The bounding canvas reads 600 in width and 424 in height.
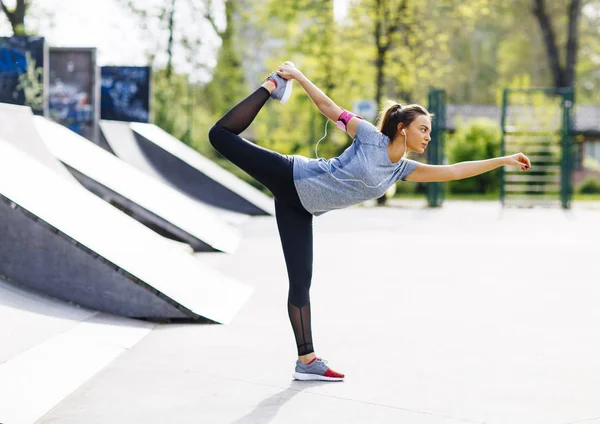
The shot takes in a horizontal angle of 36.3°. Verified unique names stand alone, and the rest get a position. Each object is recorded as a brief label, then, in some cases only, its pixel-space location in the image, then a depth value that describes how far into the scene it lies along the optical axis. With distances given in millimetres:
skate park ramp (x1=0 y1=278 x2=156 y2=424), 4473
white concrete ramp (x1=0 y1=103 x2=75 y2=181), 9234
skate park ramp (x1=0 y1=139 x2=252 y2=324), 6457
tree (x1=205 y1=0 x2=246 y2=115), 39062
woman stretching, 4879
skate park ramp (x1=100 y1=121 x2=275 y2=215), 17125
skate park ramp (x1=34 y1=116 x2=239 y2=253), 11016
